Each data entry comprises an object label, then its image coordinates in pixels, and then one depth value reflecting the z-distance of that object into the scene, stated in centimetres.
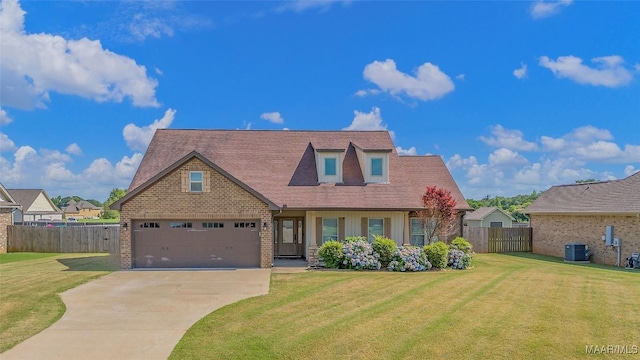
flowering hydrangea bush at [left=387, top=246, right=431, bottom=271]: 1736
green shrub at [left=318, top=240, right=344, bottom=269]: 1764
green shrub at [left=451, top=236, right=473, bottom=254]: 1878
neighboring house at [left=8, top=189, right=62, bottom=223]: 5141
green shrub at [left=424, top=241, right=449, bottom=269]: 1783
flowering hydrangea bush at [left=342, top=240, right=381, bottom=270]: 1741
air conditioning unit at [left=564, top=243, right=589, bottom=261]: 2169
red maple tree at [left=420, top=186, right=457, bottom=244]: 1995
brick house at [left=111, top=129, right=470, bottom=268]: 1812
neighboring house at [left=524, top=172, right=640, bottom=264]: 1995
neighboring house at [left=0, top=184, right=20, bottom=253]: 2575
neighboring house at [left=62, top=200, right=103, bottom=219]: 9571
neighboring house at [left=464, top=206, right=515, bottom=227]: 3888
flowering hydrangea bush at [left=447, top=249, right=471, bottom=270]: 1817
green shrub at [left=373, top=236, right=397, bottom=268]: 1769
